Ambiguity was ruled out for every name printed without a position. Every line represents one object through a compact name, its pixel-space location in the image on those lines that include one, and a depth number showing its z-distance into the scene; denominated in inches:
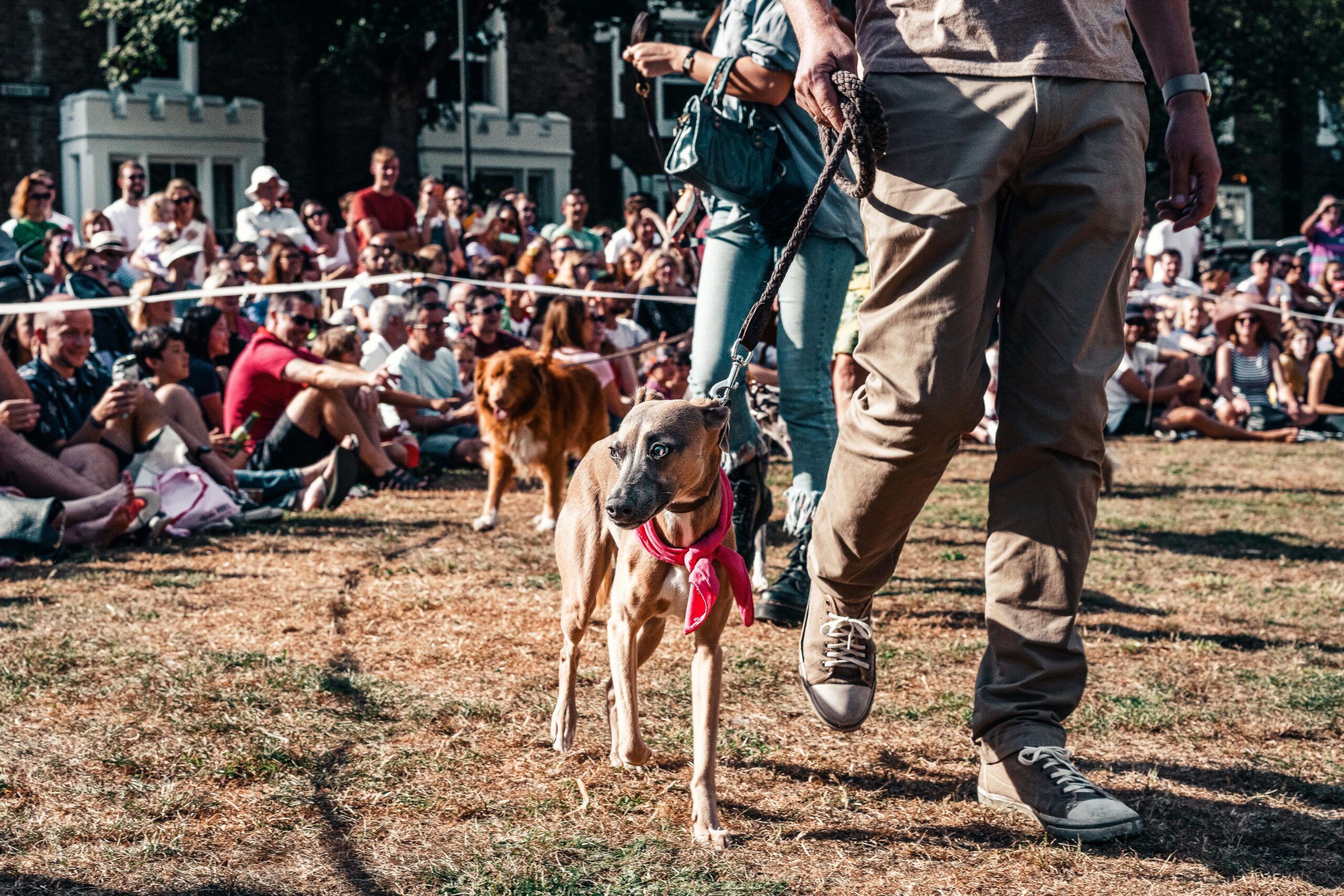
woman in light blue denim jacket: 164.9
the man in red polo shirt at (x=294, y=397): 314.5
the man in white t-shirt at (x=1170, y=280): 542.9
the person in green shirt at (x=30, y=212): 393.4
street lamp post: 526.9
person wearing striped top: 481.4
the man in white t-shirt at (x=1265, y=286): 545.0
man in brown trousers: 105.9
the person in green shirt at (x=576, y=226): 543.8
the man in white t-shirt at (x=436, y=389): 365.7
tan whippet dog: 109.4
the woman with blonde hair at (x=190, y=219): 434.9
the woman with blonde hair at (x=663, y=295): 442.3
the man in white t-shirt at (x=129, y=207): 450.6
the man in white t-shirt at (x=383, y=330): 374.3
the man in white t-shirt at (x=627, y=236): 534.0
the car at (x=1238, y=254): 665.6
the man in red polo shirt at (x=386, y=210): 482.6
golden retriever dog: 279.3
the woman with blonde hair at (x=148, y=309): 315.9
